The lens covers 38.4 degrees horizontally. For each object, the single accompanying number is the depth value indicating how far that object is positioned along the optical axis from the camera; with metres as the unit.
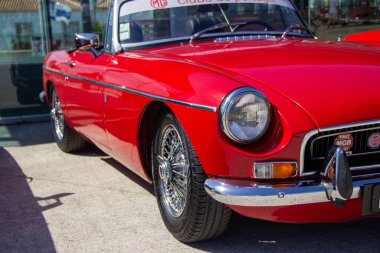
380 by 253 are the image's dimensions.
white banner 4.23
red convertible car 2.58
